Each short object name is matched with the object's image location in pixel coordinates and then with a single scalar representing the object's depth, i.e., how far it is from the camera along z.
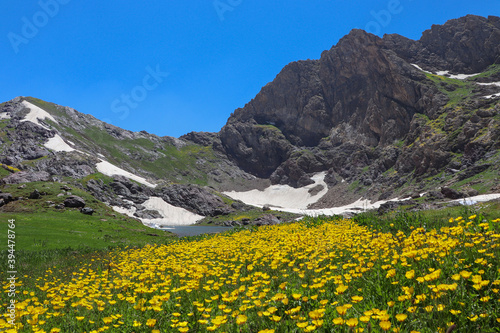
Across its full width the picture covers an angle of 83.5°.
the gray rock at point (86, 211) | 50.98
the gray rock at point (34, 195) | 54.91
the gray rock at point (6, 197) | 51.75
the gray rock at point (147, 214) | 109.81
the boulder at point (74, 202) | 54.16
